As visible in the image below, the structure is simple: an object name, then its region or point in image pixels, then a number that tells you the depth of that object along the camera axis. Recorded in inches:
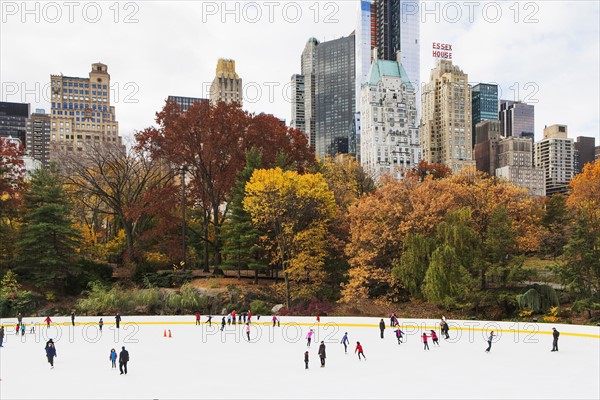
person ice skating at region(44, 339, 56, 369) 852.0
